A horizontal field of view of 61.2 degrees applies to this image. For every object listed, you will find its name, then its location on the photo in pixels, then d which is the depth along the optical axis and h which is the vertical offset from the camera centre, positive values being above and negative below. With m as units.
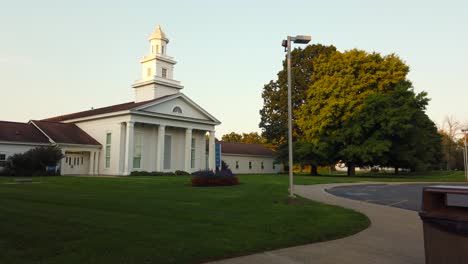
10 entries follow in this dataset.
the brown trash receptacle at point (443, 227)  4.35 -0.61
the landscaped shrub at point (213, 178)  24.20 -0.42
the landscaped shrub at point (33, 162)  34.69 +0.72
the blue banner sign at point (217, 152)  33.25 +1.65
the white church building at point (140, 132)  40.41 +4.19
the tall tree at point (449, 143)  80.06 +6.22
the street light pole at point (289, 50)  14.83 +4.73
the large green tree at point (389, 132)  39.91 +4.27
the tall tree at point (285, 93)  55.38 +11.28
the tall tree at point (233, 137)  95.50 +8.30
